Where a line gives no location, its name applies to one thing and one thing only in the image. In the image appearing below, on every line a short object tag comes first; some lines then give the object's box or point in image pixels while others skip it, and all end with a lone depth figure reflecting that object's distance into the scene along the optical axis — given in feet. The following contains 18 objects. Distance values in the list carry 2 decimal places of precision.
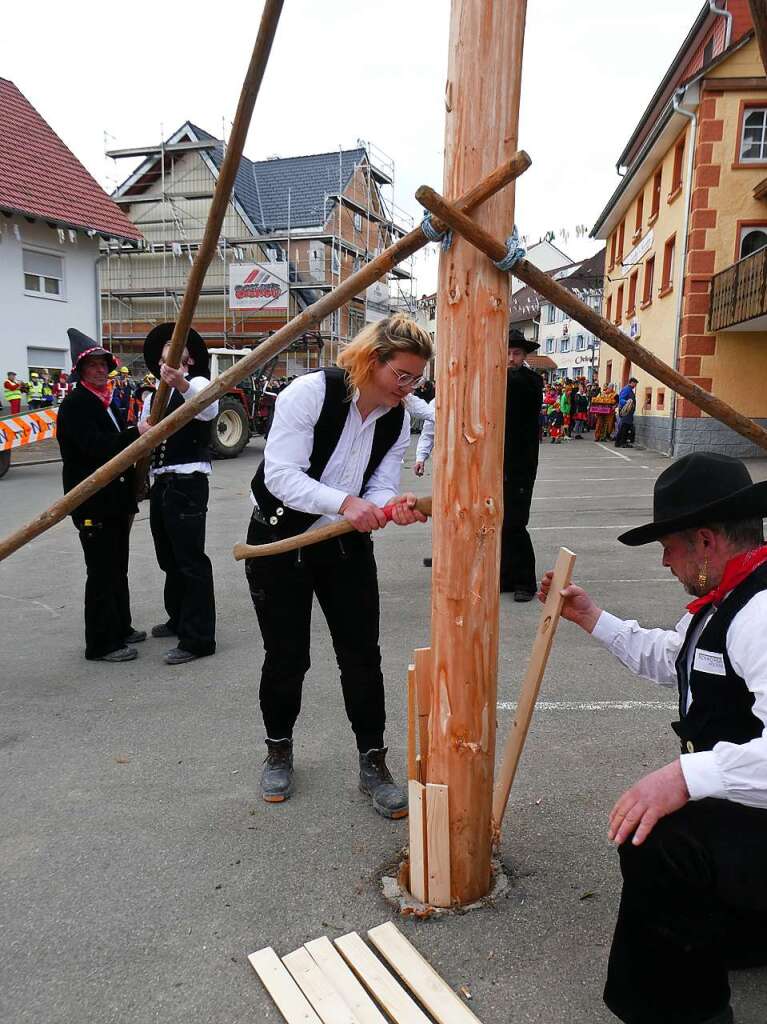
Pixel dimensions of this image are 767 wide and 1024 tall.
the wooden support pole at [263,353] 6.29
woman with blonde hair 8.46
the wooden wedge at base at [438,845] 7.35
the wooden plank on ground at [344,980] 6.40
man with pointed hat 13.84
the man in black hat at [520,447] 17.37
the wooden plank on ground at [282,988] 6.32
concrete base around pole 7.54
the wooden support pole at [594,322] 6.21
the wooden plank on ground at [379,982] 6.33
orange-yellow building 48.67
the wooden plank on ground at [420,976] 6.27
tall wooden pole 6.33
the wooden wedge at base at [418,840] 7.42
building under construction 95.14
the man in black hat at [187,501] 14.14
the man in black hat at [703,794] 5.40
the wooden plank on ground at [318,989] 6.35
